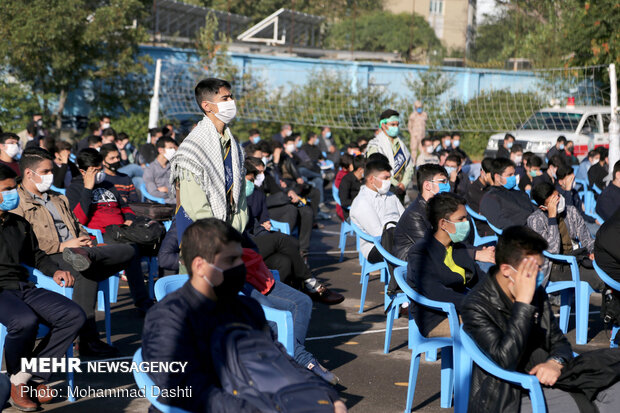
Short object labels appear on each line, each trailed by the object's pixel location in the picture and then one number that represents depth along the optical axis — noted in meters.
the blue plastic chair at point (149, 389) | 3.33
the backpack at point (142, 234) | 7.48
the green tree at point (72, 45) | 20.30
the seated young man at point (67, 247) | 6.21
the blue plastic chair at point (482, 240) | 8.32
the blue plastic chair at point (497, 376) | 3.80
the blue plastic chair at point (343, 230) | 10.14
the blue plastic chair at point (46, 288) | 5.18
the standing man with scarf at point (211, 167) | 5.01
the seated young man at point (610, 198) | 9.42
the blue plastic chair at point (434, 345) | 5.06
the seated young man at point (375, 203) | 8.23
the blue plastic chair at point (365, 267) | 7.77
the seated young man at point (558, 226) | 7.60
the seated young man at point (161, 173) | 10.60
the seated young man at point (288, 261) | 7.20
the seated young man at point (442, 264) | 5.30
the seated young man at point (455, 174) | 11.58
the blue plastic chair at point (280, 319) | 4.71
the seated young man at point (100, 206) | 7.43
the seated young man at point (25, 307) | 5.06
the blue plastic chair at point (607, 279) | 6.23
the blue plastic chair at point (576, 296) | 7.05
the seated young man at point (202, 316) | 3.29
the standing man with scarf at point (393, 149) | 9.84
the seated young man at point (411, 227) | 6.80
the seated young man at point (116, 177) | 8.88
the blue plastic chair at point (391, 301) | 6.48
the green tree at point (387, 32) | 53.03
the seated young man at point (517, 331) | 3.86
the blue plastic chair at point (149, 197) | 10.34
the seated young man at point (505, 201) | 8.66
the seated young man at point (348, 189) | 10.98
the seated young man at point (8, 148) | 9.95
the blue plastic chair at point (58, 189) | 10.07
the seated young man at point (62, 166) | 10.81
